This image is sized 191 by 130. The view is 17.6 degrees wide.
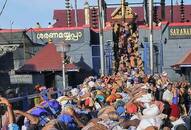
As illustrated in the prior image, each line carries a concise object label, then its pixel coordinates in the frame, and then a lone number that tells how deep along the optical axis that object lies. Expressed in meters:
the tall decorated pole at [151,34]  29.14
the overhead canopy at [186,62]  32.88
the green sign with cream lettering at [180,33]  41.50
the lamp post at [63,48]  20.00
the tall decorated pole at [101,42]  32.22
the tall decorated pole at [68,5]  47.33
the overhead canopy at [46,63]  33.59
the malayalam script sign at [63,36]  41.70
